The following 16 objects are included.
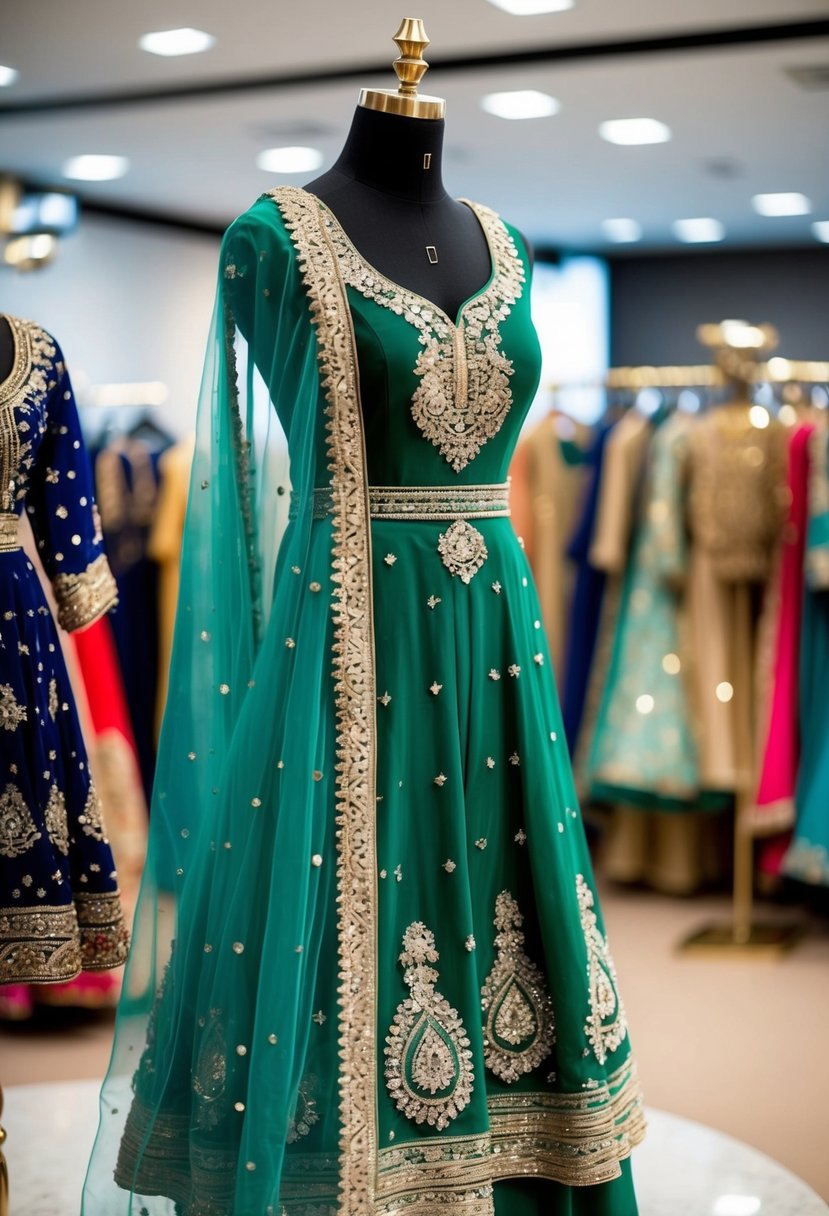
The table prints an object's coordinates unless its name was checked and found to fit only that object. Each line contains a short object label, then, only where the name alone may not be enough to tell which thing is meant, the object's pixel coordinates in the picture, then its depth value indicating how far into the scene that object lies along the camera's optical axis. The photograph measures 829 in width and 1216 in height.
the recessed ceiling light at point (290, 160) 5.95
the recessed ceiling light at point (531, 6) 4.00
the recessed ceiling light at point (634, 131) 5.46
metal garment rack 4.15
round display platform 2.39
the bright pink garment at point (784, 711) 4.19
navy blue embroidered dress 2.05
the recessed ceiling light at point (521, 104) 5.02
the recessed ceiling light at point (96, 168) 6.06
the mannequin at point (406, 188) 1.94
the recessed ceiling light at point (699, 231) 8.31
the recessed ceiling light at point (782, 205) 7.35
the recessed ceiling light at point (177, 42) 4.33
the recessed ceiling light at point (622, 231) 8.25
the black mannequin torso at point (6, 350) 2.08
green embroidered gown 1.76
